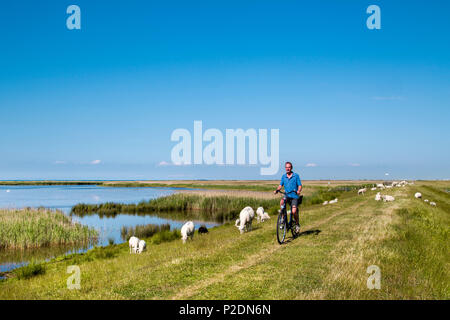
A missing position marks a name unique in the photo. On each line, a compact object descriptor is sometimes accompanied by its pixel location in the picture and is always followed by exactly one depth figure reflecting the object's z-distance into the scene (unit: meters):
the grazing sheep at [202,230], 23.55
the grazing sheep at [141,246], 17.42
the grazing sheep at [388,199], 31.34
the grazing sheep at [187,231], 18.03
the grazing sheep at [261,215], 24.57
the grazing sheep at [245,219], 17.39
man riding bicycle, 12.93
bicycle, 12.79
